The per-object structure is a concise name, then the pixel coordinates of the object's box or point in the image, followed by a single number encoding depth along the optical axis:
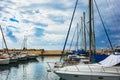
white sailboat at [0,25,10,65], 24.92
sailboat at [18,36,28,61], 32.99
